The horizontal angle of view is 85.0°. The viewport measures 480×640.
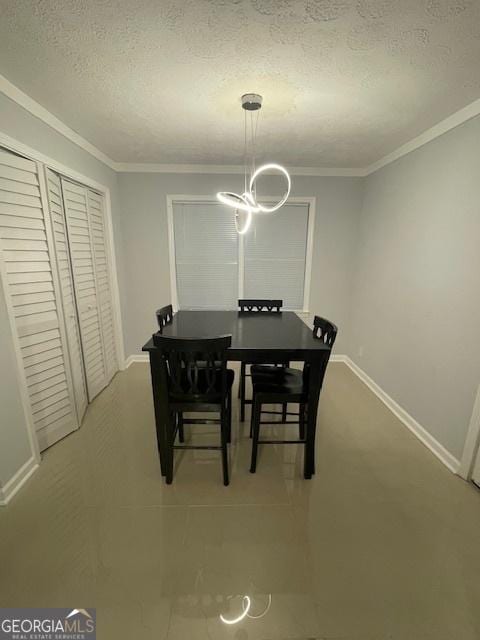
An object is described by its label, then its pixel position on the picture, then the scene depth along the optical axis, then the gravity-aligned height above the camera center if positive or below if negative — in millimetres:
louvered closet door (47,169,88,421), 1977 -237
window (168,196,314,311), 3264 +49
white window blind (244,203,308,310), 3293 +47
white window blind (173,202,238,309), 3260 +37
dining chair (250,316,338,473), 1707 -861
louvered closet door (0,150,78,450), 1589 -260
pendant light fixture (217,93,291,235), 1676 +984
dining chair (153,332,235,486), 1425 -766
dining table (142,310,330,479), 1591 -565
